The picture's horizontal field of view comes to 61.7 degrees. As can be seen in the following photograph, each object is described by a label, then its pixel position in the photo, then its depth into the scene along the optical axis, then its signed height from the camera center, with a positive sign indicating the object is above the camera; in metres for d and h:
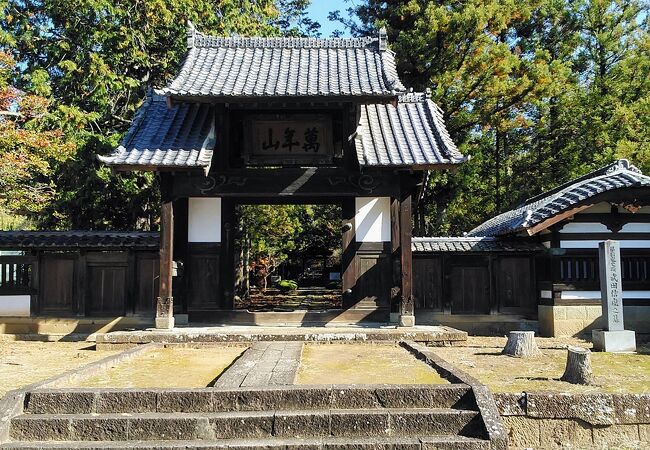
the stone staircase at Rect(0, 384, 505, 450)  5.78 -1.65
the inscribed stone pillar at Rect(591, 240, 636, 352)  11.23 -0.86
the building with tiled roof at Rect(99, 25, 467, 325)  12.21 +2.28
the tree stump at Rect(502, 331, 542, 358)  10.38 -1.52
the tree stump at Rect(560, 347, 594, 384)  7.59 -1.44
